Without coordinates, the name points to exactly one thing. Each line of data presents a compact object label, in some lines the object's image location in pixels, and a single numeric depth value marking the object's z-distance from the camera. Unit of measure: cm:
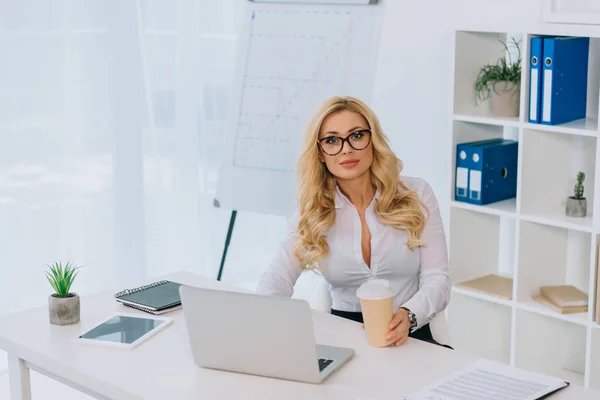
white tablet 221
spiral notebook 246
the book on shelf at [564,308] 338
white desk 192
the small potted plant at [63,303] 235
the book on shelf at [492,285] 360
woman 260
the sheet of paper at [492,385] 187
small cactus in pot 340
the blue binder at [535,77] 330
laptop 190
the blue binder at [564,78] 328
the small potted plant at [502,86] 355
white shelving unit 340
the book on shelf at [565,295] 340
